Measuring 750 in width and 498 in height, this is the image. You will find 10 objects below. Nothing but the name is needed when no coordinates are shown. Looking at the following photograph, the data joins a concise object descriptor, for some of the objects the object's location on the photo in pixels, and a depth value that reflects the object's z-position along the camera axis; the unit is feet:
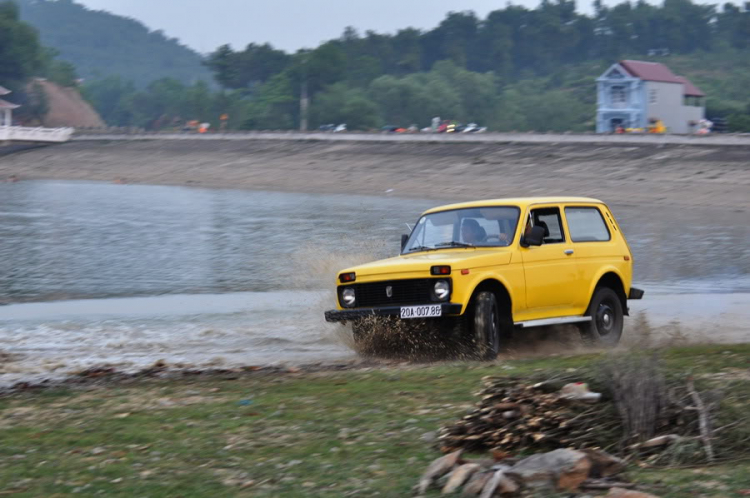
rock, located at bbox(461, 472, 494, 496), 36.94
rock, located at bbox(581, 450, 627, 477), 37.96
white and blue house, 569.64
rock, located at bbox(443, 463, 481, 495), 37.73
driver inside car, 74.90
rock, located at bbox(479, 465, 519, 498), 36.24
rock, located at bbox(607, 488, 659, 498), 34.63
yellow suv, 69.67
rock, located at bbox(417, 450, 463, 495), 38.84
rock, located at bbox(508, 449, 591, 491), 36.91
